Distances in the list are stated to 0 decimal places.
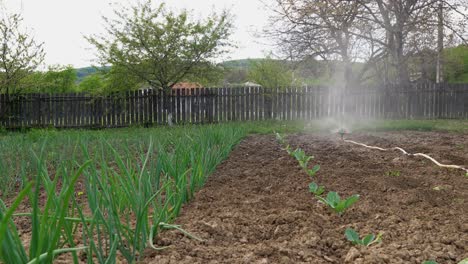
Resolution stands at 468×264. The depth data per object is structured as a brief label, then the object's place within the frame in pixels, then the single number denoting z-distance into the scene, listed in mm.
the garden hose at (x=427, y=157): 2894
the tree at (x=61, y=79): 18078
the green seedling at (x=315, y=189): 2121
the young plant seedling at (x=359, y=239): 1332
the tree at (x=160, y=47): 11586
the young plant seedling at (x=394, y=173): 2760
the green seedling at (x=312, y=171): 2601
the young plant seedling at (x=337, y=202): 1736
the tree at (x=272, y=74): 14772
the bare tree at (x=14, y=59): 10961
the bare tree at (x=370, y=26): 10844
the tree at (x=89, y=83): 19922
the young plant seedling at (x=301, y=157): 2926
